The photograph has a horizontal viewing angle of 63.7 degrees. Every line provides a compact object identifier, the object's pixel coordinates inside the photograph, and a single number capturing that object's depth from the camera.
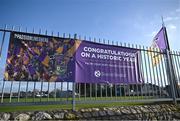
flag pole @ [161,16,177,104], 5.66
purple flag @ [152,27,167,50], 6.60
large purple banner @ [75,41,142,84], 4.58
